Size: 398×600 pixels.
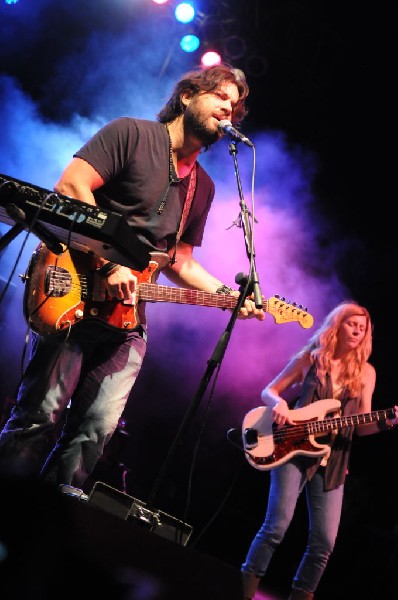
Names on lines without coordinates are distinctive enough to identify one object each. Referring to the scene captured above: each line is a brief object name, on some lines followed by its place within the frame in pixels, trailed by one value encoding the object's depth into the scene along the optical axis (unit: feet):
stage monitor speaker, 8.02
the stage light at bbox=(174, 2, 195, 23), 23.47
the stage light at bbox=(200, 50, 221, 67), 24.14
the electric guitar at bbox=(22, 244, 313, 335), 8.89
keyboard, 6.57
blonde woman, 11.91
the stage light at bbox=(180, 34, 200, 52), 24.17
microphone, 10.07
